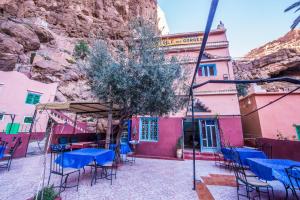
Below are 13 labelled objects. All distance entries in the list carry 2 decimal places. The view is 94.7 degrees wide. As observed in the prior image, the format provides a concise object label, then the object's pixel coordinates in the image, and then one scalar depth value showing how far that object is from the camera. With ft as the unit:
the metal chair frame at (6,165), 18.75
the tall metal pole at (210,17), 5.03
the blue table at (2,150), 17.29
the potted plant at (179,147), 28.77
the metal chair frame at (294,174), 9.30
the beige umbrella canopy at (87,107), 19.67
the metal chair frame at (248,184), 10.73
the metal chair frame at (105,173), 15.55
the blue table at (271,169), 9.83
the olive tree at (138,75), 18.95
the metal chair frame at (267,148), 22.41
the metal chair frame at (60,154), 12.74
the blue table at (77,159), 13.36
